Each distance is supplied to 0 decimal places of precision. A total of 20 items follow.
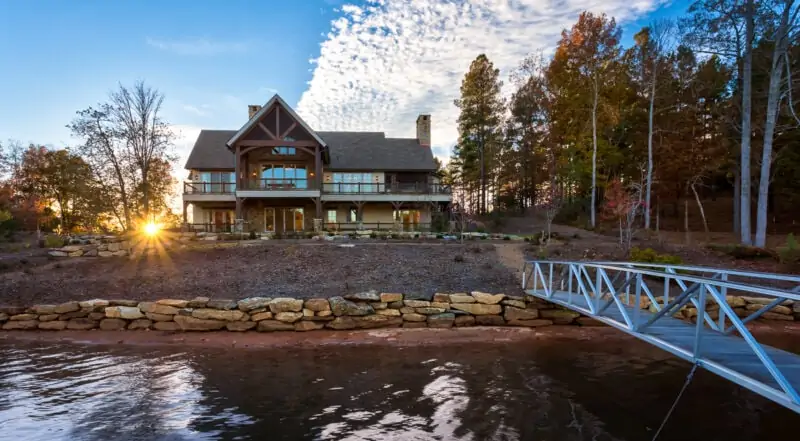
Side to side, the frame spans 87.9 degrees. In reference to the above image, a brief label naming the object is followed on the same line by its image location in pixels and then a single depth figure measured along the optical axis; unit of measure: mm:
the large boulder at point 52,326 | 10039
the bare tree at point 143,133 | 23672
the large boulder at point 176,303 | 10078
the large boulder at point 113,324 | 9977
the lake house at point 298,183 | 24281
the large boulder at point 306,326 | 9844
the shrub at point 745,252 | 14320
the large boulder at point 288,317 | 9883
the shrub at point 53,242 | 17744
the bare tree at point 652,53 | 23891
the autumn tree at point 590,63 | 27047
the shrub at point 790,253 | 13211
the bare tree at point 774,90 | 15531
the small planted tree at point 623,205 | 15259
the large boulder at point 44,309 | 10141
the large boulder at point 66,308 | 10164
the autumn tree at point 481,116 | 35438
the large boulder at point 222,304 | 10008
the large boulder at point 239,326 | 9794
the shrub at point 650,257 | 12023
